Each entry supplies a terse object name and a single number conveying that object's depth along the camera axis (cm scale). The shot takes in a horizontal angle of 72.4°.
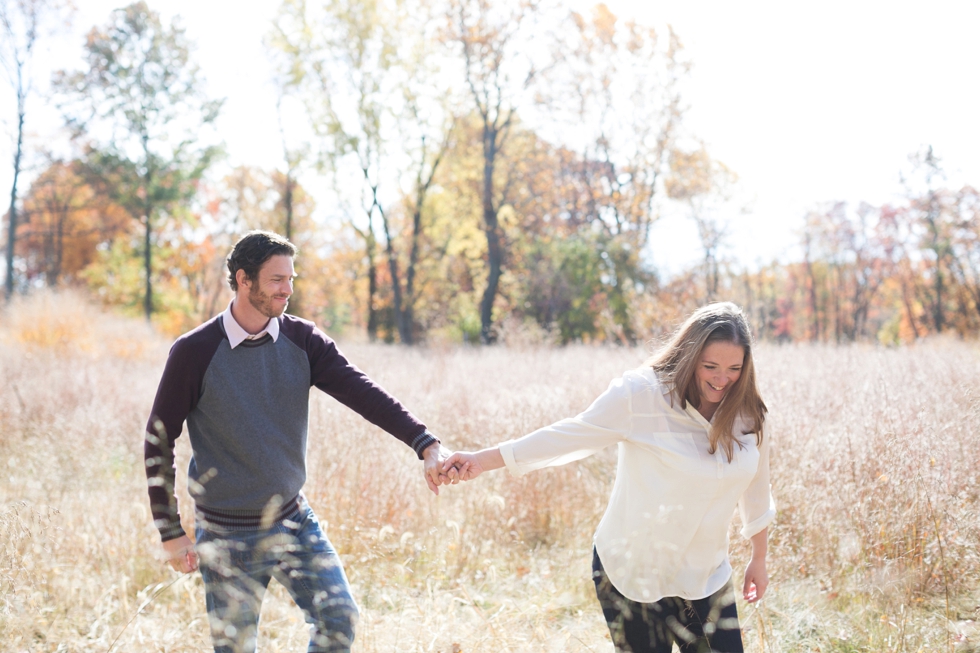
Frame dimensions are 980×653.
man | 228
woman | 217
